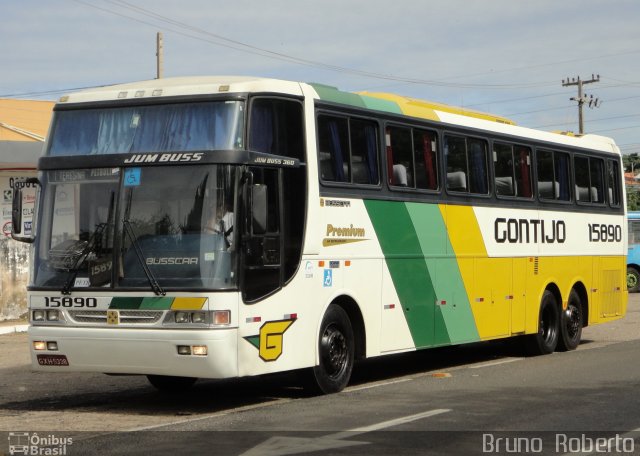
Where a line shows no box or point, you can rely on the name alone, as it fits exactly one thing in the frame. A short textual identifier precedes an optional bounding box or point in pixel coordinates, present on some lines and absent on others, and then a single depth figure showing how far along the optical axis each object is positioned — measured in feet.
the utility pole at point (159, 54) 118.83
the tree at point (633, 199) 238.48
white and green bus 35.91
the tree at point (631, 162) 313.20
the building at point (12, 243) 73.00
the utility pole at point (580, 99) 195.62
